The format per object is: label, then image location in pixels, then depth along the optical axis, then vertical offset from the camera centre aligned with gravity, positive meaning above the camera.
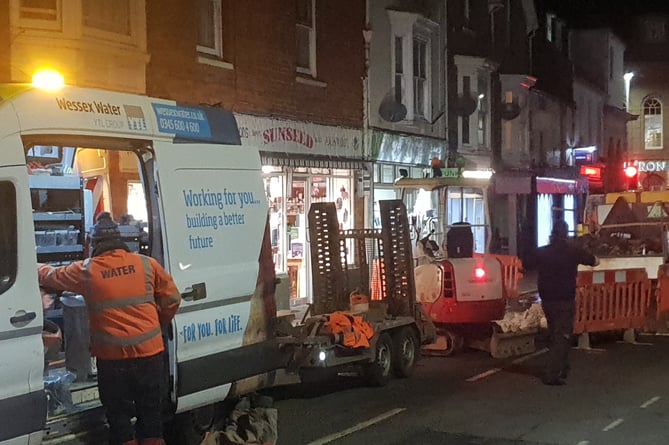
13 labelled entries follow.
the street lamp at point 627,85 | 45.84 +6.21
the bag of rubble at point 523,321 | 12.43 -1.54
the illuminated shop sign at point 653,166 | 47.88 +2.14
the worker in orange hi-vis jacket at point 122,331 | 5.93 -0.75
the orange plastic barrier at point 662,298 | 14.11 -1.40
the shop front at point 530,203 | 27.75 +0.20
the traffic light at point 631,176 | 27.23 +0.94
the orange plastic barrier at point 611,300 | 12.88 -1.32
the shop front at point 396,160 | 19.97 +1.17
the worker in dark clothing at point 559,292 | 10.34 -0.95
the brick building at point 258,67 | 12.43 +2.32
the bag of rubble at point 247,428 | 6.85 -1.63
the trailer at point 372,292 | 10.12 -0.99
